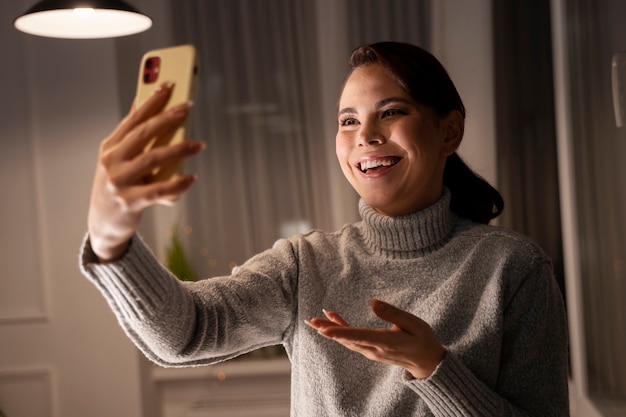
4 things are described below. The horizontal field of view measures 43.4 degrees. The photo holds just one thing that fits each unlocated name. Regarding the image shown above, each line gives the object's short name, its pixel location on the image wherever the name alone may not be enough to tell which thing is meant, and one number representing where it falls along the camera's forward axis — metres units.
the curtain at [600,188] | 1.93
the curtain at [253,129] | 3.35
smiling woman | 1.12
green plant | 3.30
